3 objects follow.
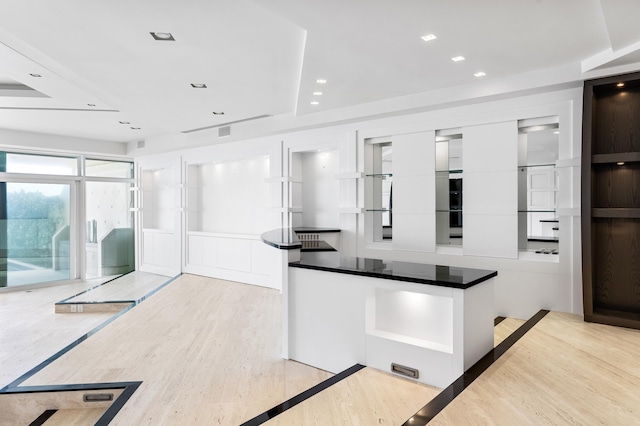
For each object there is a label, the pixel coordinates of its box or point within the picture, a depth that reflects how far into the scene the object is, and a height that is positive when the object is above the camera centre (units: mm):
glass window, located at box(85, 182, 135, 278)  8836 -428
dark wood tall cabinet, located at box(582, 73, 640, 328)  3666 +70
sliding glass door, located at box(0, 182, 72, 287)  7633 -433
